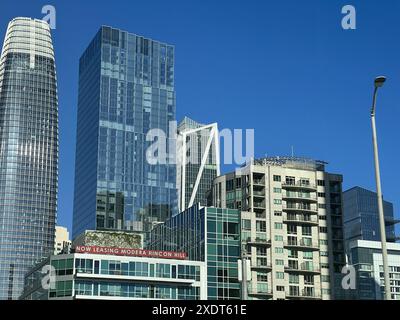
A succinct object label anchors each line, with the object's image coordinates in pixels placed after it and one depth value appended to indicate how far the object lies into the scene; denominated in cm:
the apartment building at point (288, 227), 18050
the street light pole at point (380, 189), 3055
